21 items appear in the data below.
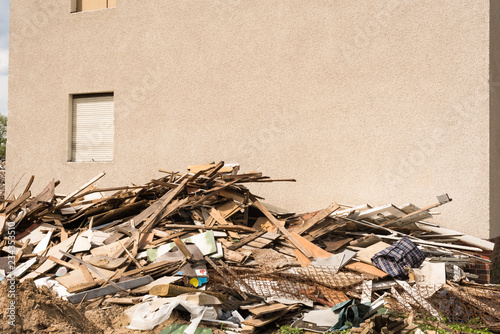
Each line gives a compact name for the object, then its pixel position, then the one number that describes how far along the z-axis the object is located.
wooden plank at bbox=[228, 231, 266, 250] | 7.01
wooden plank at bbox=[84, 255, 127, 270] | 6.56
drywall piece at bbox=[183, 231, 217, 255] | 6.76
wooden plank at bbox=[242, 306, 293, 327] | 5.31
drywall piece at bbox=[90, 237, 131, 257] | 6.95
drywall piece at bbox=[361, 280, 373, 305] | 6.00
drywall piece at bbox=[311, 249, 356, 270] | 6.54
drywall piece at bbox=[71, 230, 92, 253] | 7.15
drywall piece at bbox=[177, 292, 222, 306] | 5.45
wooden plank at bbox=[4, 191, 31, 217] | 8.23
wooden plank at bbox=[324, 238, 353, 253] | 7.29
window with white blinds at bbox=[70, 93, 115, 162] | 10.98
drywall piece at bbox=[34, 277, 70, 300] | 6.09
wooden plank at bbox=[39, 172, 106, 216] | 8.05
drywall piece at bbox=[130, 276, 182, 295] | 5.99
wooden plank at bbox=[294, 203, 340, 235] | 7.56
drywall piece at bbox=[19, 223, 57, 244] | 7.84
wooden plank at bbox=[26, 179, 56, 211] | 8.11
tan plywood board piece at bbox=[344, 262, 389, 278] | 6.45
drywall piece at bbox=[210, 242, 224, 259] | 6.70
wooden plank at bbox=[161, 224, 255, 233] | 7.39
